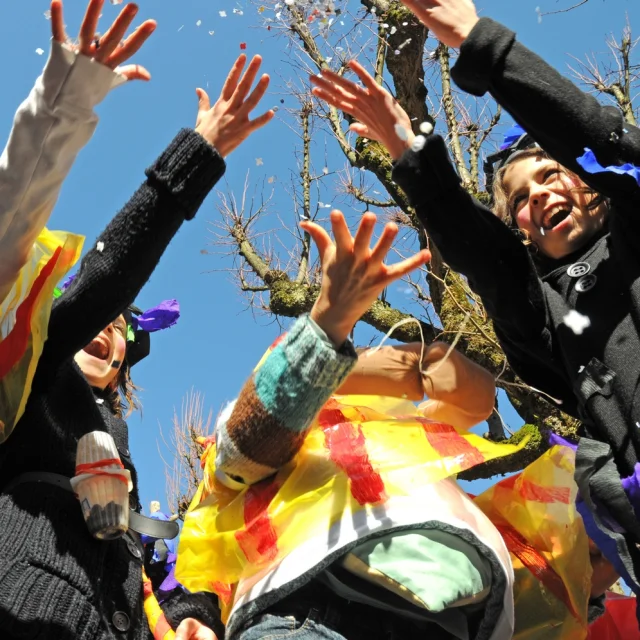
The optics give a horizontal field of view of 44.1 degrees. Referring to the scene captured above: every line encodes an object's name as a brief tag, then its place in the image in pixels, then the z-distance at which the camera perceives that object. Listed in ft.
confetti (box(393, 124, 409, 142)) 5.59
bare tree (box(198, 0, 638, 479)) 12.55
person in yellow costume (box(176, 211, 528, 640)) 4.63
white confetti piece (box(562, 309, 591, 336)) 5.21
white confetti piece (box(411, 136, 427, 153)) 5.45
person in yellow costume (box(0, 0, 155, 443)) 4.77
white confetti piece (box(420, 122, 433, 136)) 5.43
